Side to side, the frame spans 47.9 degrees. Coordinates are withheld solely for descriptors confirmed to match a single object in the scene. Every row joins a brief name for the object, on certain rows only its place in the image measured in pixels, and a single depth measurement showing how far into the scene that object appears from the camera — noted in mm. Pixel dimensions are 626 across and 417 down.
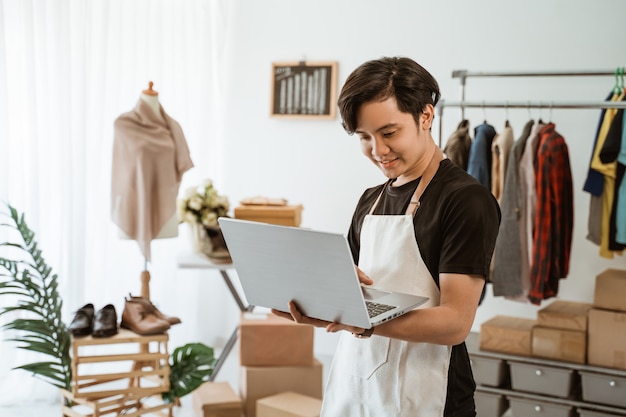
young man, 1230
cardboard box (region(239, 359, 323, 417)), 3168
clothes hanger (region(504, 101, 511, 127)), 3705
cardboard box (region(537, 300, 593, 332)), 2928
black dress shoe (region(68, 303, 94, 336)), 2676
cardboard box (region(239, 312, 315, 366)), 3199
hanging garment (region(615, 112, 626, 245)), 2863
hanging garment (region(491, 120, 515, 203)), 3027
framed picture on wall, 4223
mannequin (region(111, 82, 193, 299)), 3299
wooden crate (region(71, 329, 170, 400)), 2680
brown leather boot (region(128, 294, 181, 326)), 2867
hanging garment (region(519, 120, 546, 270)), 2967
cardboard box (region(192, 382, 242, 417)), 3041
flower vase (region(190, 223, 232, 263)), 3461
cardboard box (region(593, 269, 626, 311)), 2848
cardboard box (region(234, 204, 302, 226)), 3504
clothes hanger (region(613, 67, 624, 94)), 3004
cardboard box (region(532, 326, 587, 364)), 2914
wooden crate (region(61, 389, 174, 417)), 2748
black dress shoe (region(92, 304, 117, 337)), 2688
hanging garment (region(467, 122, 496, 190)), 3055
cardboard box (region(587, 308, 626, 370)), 2832
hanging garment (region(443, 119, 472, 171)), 3121
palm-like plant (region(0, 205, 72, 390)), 2754
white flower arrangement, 3562
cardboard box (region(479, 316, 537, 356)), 3039
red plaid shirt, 2918
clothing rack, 2846
